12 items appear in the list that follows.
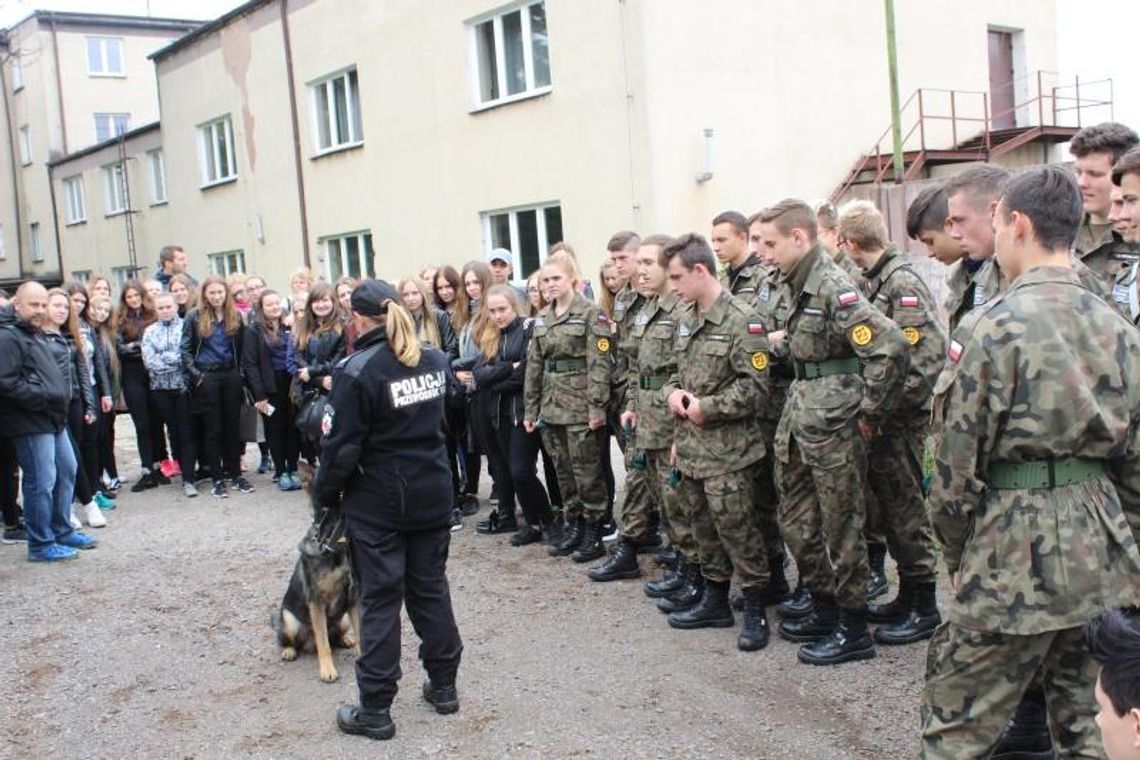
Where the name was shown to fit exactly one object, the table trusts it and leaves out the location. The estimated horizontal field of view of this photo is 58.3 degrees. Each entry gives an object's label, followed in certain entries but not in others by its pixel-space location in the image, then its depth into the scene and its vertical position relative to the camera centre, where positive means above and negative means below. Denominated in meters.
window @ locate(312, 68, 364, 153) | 18.16 +3.65
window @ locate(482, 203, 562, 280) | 14.93 +1.02
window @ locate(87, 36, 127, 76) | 34.16 +9.20
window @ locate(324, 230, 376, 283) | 18.71 +1.06
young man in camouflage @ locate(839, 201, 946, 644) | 4.99 -0.85
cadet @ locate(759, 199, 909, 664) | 4.64 -0.62
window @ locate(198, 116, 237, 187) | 22.03 +3.78
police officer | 4.25 -0.68
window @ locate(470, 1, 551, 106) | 14.48 +3.57
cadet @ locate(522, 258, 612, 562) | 6.55 -0.54
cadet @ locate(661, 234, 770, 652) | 5.09 -0.63
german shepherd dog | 4.98 -1.44
